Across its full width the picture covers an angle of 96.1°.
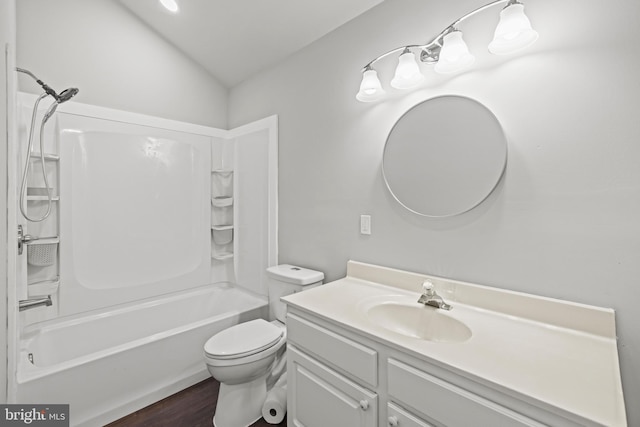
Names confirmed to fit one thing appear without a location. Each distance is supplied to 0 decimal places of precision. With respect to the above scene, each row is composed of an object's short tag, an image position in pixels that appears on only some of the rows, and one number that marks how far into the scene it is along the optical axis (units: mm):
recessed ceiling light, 2102
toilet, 1558
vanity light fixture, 1074
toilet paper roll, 1667
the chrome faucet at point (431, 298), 1273
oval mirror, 1275
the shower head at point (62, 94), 1635
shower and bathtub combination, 1748
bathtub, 1555
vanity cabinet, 804
